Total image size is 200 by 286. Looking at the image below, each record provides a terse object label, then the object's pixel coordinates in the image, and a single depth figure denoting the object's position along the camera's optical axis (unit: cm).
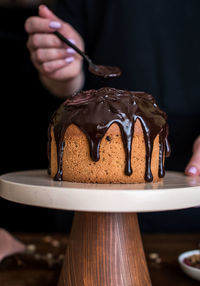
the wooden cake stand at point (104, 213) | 74
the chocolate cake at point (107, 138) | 91
